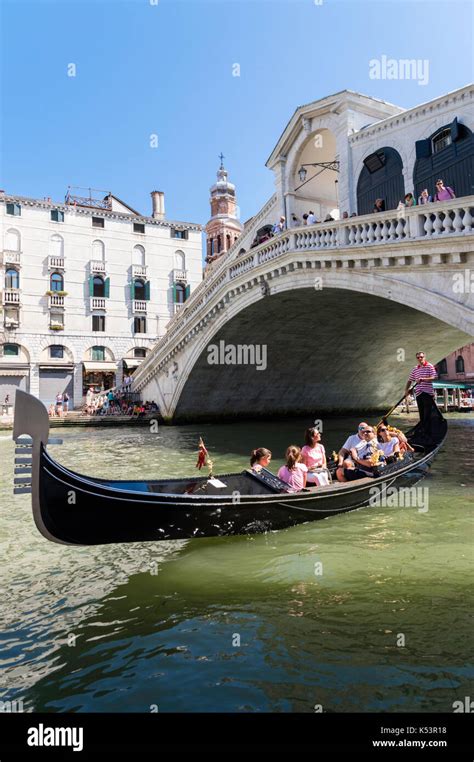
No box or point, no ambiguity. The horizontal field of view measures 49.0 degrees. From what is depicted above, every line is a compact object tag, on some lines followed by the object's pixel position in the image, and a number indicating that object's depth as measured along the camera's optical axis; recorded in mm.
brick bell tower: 37438
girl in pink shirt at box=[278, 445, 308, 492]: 4724
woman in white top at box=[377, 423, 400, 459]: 6527
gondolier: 7621
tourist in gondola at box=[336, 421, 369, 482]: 5609
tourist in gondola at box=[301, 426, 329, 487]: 5129
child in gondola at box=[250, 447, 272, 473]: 4742
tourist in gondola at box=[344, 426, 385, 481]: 5613
